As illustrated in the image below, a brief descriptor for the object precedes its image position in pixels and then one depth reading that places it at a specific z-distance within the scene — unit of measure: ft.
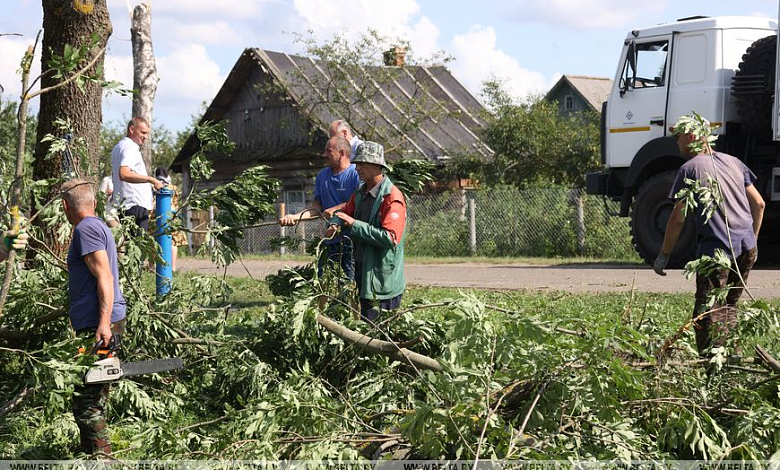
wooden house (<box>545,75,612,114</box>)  182.09
